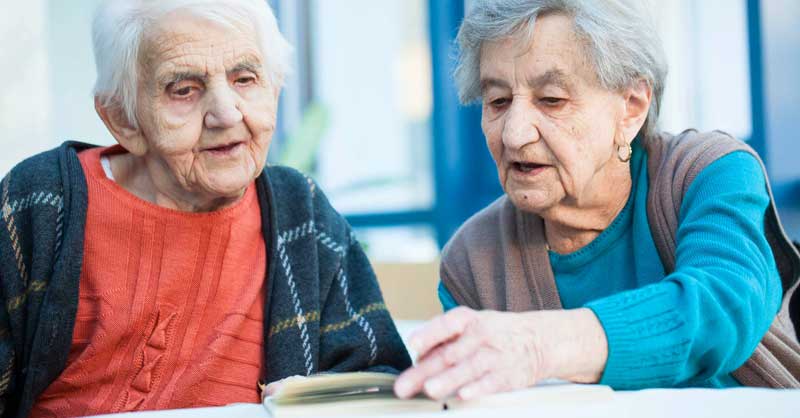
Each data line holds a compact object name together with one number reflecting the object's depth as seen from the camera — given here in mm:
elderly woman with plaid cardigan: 1676
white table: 1012
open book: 1054
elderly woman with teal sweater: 1200
